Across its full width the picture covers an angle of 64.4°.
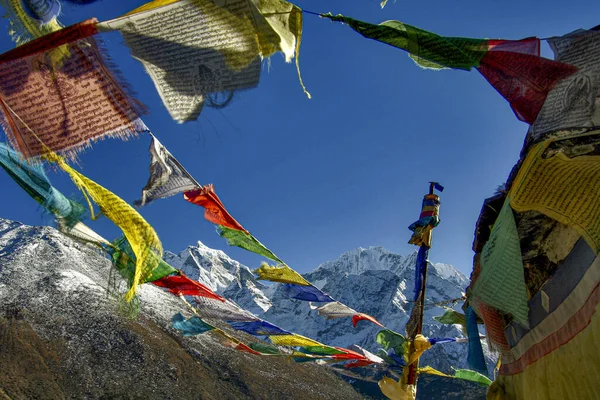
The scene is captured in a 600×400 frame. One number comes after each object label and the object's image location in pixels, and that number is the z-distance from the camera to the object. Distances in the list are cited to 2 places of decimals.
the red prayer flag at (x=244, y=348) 8.45
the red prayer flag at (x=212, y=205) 5.28
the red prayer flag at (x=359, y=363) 8.21
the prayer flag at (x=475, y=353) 4.95
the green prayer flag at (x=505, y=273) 3.40
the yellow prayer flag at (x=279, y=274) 6.42
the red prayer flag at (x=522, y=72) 3.40
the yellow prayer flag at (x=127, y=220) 3.79
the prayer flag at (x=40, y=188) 3.47
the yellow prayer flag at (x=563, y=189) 2.95
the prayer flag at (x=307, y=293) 6.86
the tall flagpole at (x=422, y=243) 6.26
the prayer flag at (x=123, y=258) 4.56
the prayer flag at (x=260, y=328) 7.74
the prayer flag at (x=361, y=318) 7.83
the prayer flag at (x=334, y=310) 7.29
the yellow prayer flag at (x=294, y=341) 7.79
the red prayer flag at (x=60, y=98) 2.83
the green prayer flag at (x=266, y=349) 8.22
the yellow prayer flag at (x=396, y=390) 5.45
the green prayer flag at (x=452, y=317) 7.50
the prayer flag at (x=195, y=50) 2.85
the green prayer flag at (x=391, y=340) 6.88
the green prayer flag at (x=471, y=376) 8.35
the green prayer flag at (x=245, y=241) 5.68
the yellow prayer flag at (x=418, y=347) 5.64
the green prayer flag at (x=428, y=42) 3.41
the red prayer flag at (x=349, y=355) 7.82
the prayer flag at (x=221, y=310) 6.96
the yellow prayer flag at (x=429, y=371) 7.42
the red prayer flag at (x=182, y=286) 5.76
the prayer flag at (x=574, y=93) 3.09
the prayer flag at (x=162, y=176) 4.21
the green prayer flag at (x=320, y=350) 7.70
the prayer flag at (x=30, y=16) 3.01
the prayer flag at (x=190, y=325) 7.65
